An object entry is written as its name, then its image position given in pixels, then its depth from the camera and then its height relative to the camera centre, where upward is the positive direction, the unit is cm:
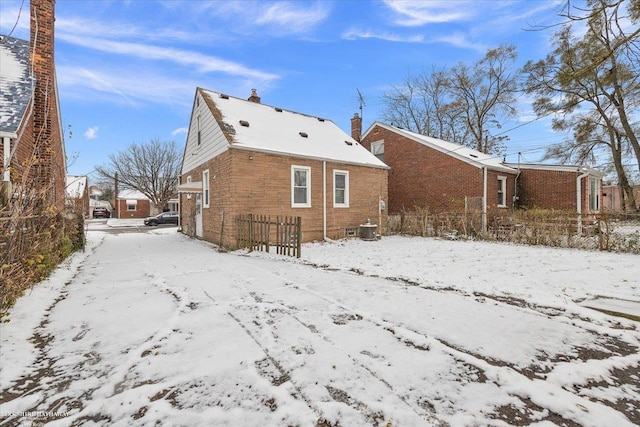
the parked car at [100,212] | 4469 -17
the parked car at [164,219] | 2752 -80
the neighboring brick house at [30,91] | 659 +325
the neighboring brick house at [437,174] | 1503 +187
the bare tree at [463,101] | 2602 +1017
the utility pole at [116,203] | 4251 +112
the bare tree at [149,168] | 3653 +525
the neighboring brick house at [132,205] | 4371 +85
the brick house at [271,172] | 1032 +151
